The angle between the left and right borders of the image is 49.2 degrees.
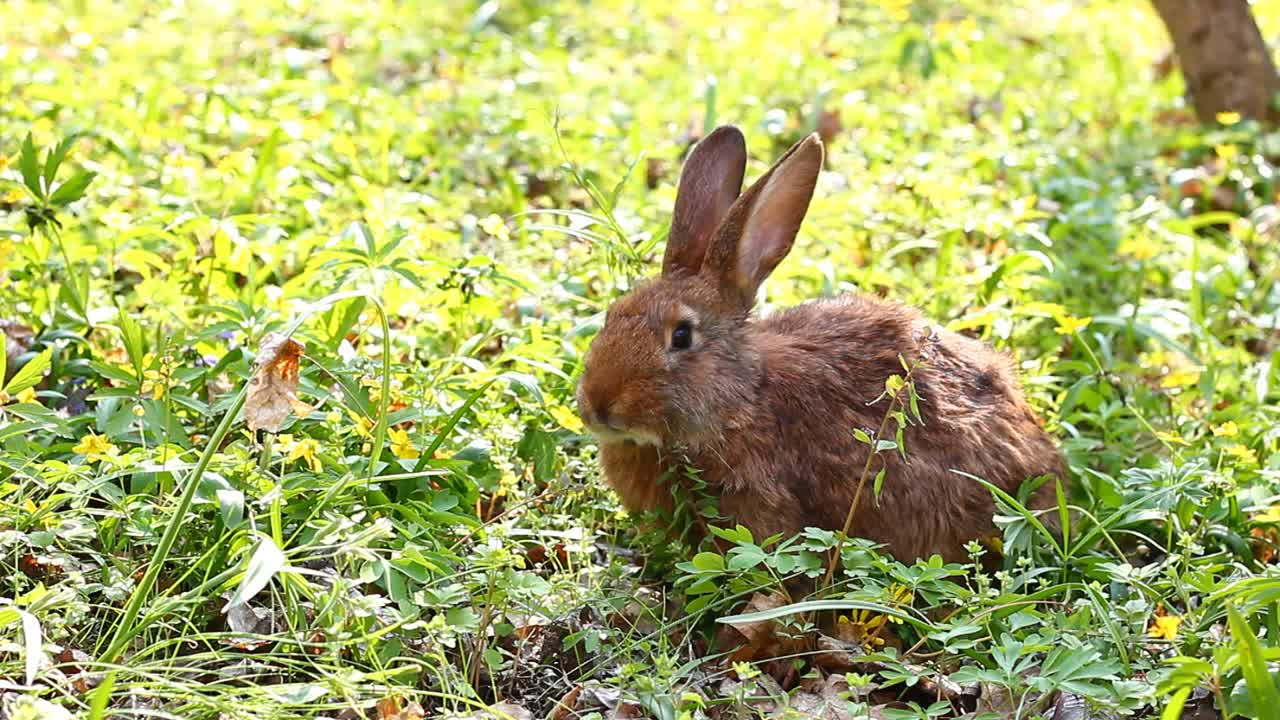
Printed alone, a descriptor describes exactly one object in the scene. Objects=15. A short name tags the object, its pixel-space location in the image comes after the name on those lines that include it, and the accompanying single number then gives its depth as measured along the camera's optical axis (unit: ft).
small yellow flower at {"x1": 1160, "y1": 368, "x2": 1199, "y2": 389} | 15.37
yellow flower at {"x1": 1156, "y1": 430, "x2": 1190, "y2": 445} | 13.20
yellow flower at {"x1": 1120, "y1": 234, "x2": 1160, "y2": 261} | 17.04
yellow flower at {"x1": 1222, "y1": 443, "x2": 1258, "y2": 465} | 13.37
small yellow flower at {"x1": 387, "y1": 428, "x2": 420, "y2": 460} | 12.16
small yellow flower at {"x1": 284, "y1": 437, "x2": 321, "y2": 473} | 11.39
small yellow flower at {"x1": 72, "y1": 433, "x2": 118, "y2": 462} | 11.23
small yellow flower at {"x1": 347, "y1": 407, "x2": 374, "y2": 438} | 12.16
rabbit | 12.50
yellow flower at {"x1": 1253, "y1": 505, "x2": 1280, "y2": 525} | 12.71
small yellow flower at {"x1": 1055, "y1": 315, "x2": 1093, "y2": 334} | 14.78
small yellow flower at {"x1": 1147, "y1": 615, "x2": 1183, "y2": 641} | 10.31
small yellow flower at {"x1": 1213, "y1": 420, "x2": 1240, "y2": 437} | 13.10
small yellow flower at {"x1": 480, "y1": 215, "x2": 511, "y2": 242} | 14.77
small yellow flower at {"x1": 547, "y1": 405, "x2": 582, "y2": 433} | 13.26
